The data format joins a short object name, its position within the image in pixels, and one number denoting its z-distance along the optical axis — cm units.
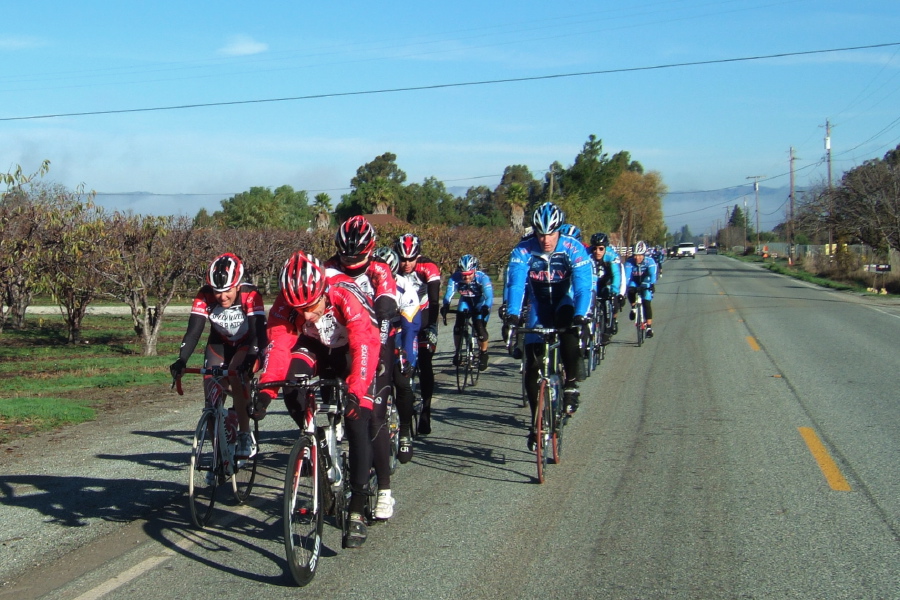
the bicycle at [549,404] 696
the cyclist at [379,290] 568
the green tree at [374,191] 7194
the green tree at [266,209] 6638
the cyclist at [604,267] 1407
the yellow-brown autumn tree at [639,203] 11762
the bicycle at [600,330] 1334
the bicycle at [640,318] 1731
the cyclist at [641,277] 1728
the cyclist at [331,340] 495
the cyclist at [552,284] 761
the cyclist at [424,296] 862
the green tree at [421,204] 9175
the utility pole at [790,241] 7072
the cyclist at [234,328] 643
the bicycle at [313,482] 464
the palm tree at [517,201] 6944
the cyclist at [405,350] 749
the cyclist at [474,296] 1222
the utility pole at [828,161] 4850
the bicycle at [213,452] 594
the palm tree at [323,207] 6046
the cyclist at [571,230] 1000
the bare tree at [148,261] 1742
